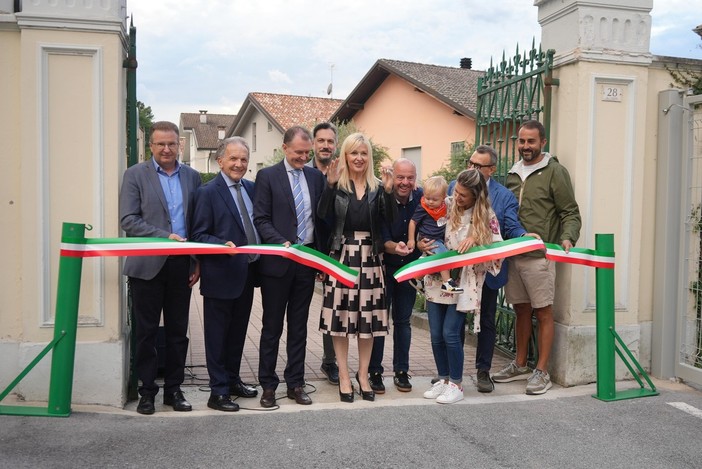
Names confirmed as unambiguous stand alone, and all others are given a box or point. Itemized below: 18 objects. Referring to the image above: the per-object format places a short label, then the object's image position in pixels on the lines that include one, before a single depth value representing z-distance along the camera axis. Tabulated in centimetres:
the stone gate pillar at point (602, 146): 566
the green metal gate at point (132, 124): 512
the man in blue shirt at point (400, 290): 532
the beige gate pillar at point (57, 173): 475
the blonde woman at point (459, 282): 508
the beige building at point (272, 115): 3135
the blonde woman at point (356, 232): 502
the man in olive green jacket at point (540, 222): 545
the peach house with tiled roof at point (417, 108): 1852
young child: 510
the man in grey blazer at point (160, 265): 468
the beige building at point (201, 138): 5972
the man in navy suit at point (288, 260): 495
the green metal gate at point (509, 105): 600
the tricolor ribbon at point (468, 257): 505
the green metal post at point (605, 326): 525
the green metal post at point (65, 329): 451
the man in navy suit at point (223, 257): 482
